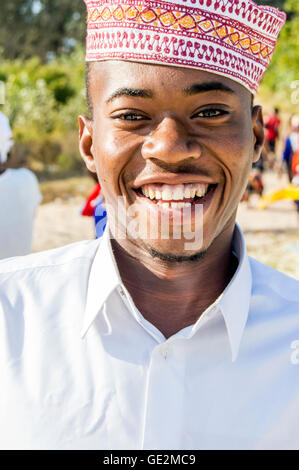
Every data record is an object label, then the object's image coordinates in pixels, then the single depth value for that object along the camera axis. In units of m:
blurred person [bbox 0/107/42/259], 3.83
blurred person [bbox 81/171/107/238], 4.64
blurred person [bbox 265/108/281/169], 15.51
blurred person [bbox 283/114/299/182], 9.17
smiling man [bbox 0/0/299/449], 1.53
